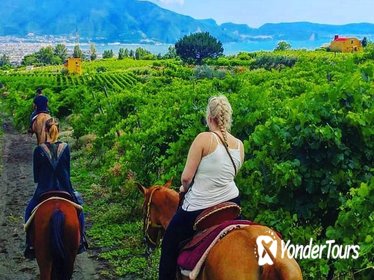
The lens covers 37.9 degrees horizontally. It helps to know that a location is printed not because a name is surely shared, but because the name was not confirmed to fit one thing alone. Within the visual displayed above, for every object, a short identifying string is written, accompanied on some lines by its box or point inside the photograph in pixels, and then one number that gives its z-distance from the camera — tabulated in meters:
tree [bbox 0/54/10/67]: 175.00
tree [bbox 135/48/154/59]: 144.90
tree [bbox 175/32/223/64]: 121.50
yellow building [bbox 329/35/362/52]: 95.57
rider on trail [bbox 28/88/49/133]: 8.97
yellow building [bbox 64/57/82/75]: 103.38
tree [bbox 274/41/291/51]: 121.25
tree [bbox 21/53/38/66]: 155.12
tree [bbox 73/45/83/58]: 167.12
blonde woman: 5.10
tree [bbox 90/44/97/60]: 168.66
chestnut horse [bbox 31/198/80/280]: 6.90
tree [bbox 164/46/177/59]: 132.32
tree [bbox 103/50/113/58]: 167.19
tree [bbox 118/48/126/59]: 146.74
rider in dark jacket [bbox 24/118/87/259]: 7.07
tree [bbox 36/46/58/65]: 162.25
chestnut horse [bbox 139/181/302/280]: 4.27
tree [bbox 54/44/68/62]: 178.50
